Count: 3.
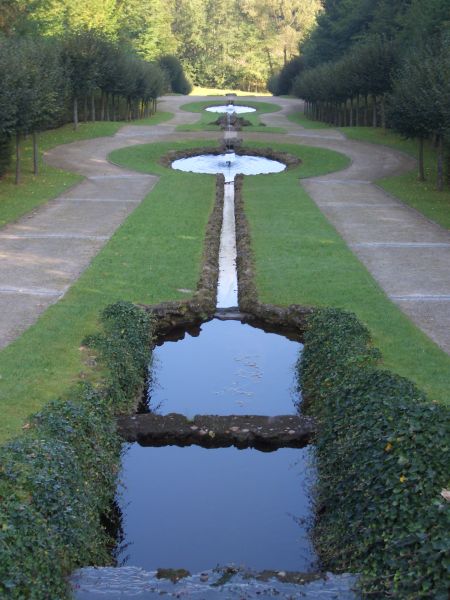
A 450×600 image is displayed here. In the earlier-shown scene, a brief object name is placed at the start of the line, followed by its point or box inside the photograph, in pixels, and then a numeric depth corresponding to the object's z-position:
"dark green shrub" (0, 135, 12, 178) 30.81
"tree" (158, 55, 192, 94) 83.19
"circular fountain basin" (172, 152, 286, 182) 38.31
